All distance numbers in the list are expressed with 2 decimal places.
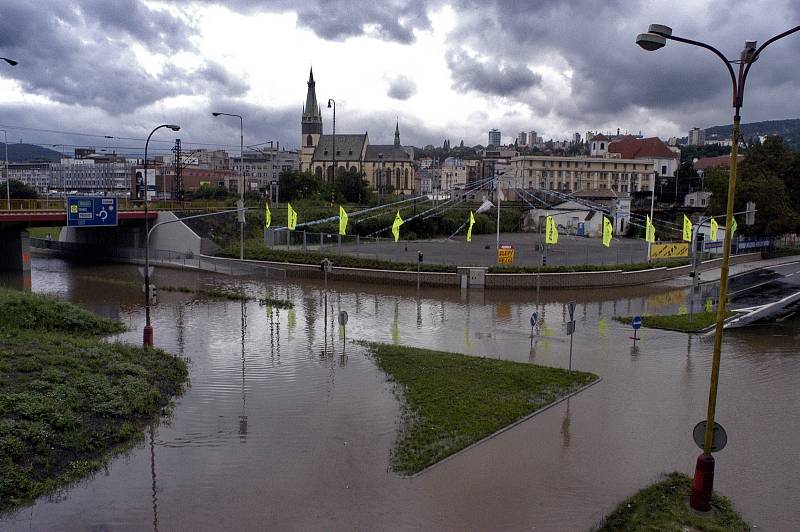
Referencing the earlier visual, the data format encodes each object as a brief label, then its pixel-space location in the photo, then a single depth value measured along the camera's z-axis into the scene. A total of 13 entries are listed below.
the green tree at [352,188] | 85.00
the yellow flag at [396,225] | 39.09
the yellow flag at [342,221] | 39.94
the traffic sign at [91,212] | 38.47
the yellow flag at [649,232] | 40.09
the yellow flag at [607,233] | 38.75
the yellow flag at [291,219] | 42.06
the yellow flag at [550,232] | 35.04
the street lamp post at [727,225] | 9.01
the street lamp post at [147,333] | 18.44
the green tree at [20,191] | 80.70
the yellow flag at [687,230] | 42.48
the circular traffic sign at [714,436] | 9.41
